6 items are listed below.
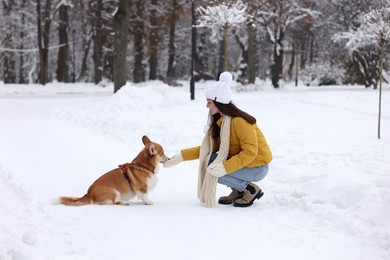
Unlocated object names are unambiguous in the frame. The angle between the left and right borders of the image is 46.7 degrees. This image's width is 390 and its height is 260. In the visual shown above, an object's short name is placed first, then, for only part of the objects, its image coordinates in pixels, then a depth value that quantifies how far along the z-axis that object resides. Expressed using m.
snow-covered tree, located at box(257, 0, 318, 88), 29.22
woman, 5.37
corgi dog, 5.44
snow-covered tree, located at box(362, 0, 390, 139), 10.85
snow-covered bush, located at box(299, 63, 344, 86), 38.44
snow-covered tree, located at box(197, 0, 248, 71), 18.78
